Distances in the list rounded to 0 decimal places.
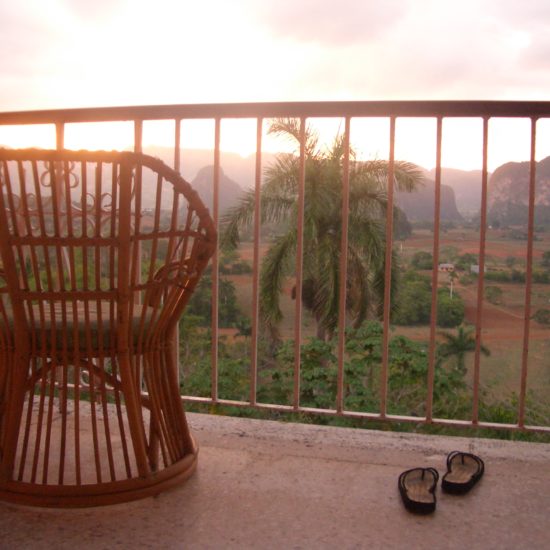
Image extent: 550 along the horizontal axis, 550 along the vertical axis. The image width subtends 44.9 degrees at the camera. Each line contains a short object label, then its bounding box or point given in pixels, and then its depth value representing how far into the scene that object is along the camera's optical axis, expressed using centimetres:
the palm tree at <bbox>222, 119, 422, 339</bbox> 1424
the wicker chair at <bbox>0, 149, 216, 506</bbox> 162
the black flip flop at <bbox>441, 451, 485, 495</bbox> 188
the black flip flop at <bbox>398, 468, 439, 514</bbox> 175
